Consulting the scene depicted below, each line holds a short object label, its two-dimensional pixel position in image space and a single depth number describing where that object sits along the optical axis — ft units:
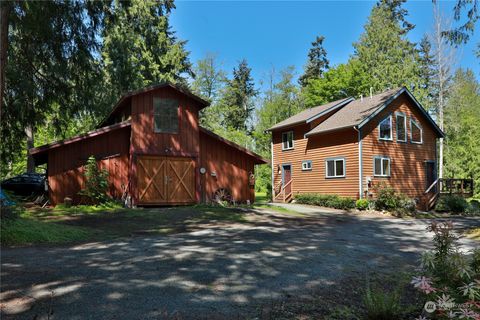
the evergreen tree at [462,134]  120.37
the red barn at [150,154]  53.93
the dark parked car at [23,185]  74.13
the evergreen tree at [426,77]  121.08
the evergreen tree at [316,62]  168.66
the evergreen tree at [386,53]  128.67
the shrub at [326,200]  70.38
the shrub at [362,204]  67.46
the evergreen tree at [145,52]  87.12
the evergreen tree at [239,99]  172.19
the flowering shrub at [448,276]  10.45
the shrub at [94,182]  52.70
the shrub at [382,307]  12.67
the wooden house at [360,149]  72.84
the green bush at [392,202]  65.67
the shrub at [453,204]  68.80
